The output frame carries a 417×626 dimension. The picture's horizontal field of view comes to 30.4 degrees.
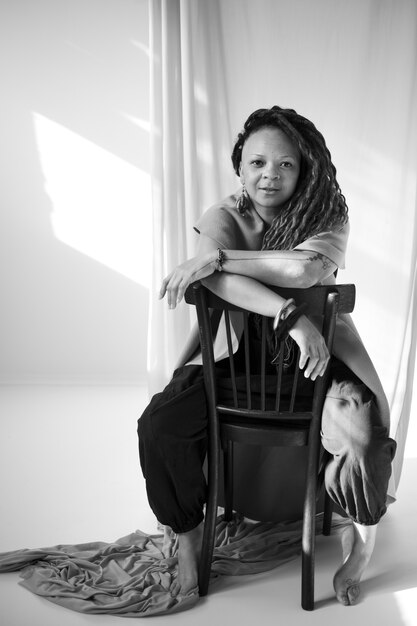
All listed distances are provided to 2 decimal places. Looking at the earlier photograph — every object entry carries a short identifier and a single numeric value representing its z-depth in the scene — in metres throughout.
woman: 2.12
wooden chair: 2.05
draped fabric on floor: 2.16
